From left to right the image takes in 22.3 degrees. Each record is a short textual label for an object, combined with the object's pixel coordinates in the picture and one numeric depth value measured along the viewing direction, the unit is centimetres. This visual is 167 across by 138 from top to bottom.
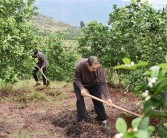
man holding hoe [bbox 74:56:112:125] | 815
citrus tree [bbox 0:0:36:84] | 1074
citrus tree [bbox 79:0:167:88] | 970
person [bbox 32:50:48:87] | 1617
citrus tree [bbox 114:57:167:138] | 157
